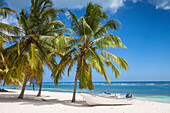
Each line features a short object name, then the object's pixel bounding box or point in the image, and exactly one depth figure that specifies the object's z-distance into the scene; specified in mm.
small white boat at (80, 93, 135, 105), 8203
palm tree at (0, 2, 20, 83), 8953
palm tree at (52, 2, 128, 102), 8672
